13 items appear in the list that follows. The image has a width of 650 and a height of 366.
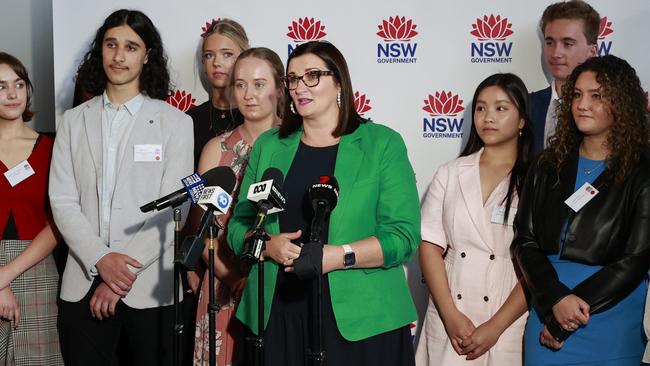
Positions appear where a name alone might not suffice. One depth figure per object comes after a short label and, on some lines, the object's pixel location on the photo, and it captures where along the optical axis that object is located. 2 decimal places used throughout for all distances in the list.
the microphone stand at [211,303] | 2.44
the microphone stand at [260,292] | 2.29
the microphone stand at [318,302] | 2.30
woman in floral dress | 3.46
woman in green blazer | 2.73
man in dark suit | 3.94
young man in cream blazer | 3.43
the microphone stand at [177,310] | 2.49
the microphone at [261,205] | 2.28
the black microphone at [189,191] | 2.45
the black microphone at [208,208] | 2.31
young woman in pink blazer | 3.41
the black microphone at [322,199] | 2.33
